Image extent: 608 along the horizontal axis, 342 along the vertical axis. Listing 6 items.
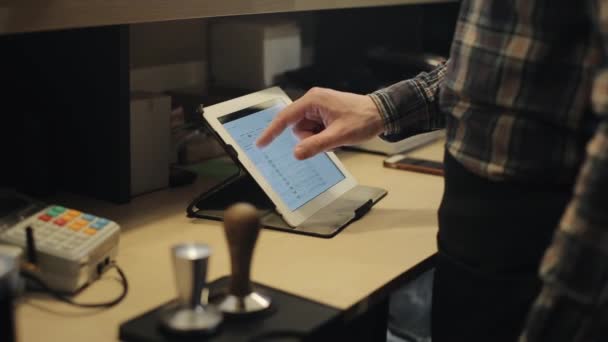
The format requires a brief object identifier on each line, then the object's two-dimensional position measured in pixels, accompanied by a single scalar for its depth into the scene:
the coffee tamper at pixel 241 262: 1.48
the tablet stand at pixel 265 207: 1.82
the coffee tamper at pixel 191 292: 1.44
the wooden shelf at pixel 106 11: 1.55
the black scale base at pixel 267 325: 1.45
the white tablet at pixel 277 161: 1.83
